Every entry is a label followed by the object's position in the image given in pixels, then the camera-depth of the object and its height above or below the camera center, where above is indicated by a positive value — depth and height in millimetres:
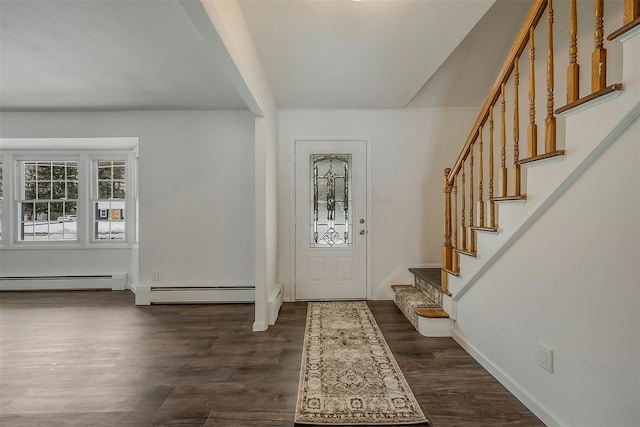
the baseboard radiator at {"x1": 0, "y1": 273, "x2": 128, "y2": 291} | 4430 -1017
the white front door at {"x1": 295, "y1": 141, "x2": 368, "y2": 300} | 3885 -85
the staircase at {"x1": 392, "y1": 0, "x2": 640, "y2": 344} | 1301 +340
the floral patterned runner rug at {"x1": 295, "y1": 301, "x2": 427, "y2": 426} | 1723 -1122
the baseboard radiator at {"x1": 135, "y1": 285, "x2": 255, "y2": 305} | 3848 -1026
